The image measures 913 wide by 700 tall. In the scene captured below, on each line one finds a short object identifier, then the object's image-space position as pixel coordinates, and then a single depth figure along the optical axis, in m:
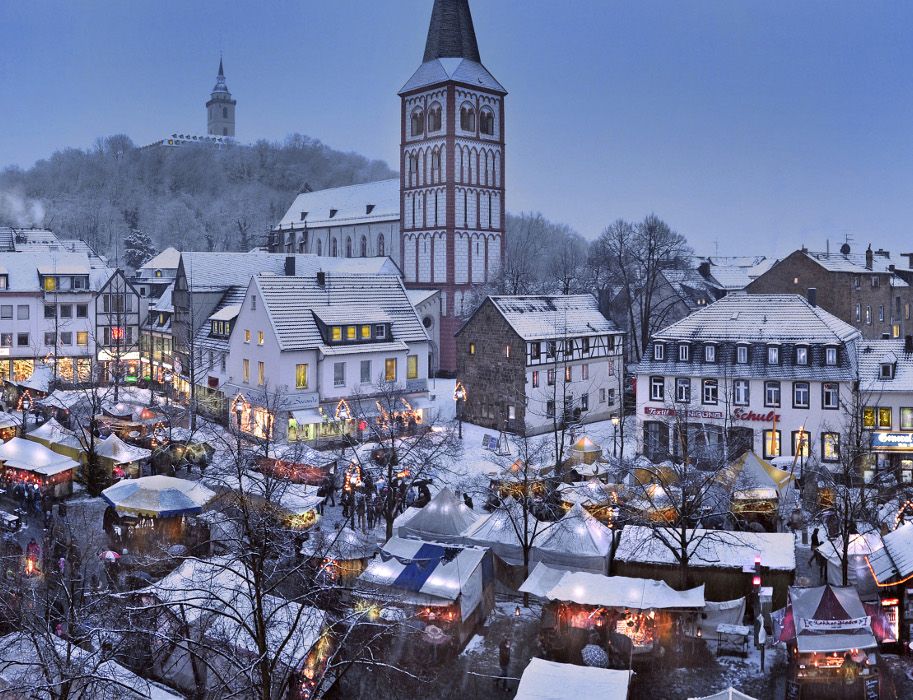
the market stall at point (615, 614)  22.38
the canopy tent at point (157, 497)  29.14
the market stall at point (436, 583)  22.86
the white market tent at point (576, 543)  25.64
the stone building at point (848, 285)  63.59
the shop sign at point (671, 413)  42.53
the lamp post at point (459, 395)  50.13
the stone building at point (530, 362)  49.03
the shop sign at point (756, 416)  41.75
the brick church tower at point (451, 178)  70.75
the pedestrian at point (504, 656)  21.33
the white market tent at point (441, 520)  27.98
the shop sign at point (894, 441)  39.19
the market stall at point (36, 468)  34.00
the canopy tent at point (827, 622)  20.00
